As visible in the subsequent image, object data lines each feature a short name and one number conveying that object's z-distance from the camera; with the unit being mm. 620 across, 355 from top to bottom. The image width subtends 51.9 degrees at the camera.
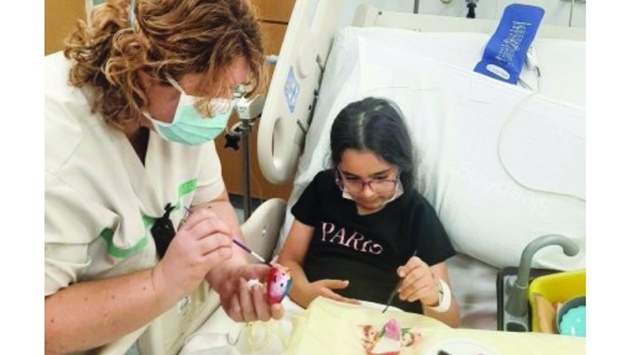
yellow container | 1305
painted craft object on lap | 1189
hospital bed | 1480
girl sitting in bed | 1411
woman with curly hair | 971
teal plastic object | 1184
